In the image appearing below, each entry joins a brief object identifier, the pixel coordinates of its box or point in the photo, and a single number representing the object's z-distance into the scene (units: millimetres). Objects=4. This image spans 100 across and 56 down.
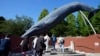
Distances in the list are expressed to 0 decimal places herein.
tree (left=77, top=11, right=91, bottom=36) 19717
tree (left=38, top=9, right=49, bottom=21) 27823
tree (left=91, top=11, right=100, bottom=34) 18253
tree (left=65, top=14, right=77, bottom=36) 22390
